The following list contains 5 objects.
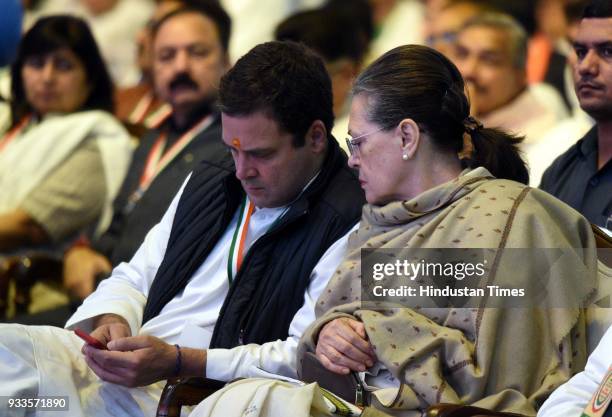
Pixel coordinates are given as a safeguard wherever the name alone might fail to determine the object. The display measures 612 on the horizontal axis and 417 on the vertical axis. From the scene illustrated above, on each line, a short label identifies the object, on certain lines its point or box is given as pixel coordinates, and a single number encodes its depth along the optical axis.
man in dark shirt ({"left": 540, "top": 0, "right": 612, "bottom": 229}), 7.73
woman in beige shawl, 5.54
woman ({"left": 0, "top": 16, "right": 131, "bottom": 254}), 10.83
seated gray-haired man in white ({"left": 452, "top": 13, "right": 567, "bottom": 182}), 10.87
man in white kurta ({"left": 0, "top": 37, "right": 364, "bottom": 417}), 6.35
